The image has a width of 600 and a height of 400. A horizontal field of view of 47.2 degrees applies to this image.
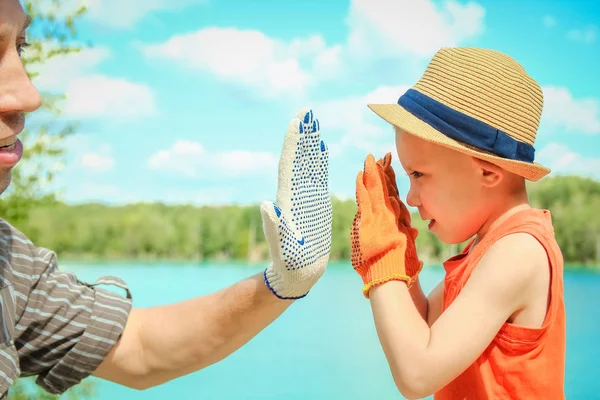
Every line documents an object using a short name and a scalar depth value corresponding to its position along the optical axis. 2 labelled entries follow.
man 1.51
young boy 1.39
